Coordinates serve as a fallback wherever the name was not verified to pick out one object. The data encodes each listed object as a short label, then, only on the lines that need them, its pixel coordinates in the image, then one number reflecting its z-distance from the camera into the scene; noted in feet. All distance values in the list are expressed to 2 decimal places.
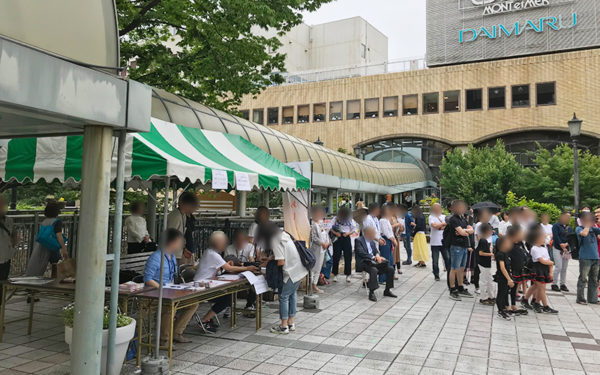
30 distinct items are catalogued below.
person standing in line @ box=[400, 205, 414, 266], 47.55
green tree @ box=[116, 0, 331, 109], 34.76
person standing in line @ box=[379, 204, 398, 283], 35.99
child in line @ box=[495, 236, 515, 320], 24.64
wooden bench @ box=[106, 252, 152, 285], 23.58
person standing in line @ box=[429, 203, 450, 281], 35.52
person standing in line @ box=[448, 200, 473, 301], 29.63
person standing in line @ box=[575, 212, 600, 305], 28.50
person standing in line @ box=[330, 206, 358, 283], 35.14
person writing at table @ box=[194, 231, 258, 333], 21.40
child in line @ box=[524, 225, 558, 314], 25.84
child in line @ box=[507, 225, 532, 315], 25.34
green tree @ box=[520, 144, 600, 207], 80.64
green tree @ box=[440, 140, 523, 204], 91.40
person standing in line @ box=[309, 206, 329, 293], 31.53
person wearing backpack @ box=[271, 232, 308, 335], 20.81
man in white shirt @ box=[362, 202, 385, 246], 33.45
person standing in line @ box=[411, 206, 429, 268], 43.96
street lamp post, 49.11
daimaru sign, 120.47
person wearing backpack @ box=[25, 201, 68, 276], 25.03
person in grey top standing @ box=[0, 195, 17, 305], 23.75
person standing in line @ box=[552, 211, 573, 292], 31.60
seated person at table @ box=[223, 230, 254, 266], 24.86
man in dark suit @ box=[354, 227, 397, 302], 30.81
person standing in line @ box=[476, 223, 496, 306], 27.31
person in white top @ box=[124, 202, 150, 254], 28.61
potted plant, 14.83
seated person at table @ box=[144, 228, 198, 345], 18.47
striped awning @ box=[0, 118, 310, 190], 17.97
